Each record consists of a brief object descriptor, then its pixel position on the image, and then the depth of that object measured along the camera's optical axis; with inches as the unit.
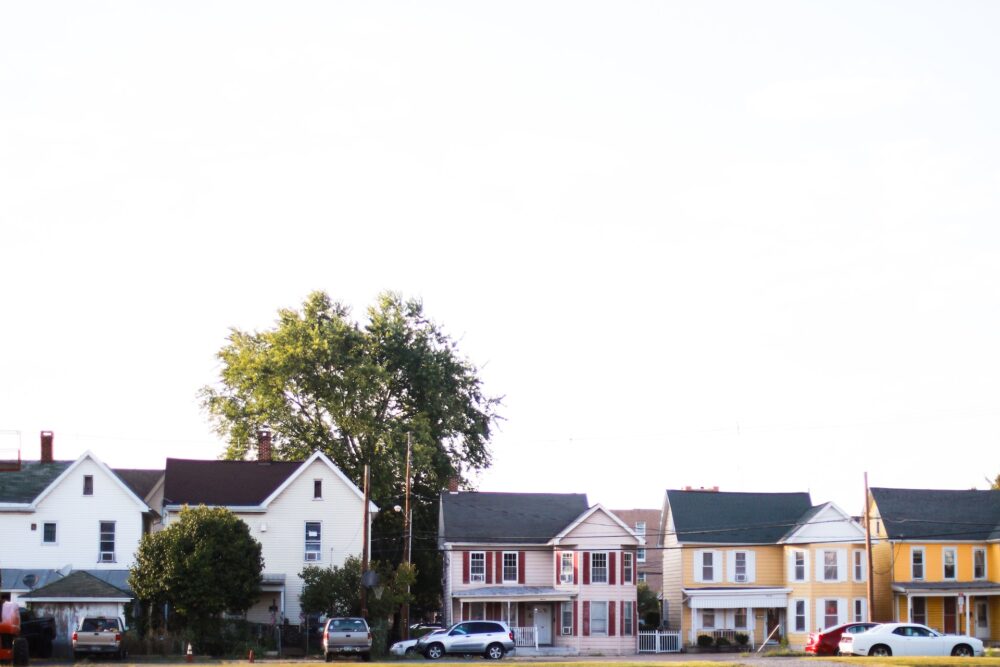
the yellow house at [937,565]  3048.7
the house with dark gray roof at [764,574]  2967.5
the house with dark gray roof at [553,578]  2871.6
